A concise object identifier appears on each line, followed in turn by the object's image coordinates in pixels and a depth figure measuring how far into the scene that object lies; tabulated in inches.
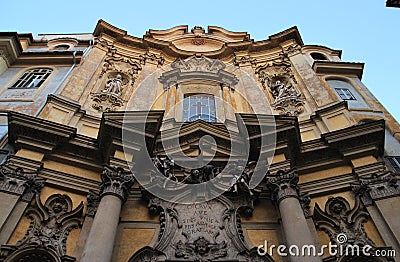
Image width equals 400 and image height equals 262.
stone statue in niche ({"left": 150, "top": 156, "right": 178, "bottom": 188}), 367.9
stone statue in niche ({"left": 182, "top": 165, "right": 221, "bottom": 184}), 365.7
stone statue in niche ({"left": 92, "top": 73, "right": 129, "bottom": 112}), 504.4
